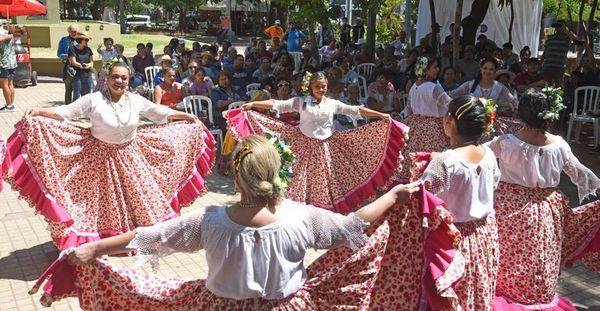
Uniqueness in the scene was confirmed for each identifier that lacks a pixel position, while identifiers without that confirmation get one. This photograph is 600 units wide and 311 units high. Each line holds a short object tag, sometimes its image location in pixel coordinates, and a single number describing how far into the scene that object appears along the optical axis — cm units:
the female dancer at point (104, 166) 499
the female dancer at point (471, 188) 336
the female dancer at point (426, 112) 690
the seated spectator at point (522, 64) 1196
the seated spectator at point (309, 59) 1447
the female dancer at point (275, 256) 252
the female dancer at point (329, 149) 628
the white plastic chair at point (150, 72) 1361
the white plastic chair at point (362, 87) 1164
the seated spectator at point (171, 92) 961
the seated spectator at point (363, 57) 1466
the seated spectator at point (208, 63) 1202
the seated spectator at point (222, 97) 975
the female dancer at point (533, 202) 401
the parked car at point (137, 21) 4653
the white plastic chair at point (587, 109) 997
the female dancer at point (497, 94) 661
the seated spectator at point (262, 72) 1206
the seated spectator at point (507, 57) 1348
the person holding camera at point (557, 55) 1179
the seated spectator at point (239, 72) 1150
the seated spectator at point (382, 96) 960
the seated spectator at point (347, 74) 1120
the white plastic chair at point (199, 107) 944
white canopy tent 1823
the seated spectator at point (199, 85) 1003
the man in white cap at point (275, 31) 2395
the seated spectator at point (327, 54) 1480
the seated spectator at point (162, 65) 1204
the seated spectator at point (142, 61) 1392
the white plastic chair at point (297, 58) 1774
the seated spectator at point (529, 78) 976
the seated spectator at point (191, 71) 1017
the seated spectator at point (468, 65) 1145
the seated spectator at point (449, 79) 812
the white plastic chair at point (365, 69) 1406
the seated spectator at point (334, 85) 938
